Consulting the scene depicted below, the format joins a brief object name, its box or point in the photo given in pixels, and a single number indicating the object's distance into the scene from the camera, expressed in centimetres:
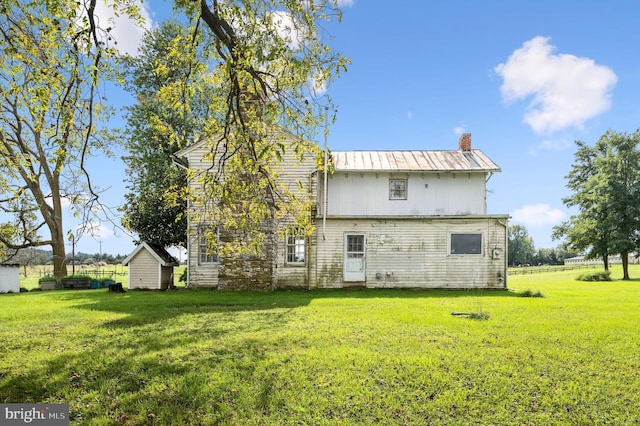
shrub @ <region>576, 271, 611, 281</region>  2895
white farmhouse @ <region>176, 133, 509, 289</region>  1878
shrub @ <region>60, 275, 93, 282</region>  2242
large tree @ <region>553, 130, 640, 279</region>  3256
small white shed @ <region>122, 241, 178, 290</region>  1920
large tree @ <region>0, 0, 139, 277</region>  579
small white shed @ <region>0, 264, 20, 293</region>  2123
